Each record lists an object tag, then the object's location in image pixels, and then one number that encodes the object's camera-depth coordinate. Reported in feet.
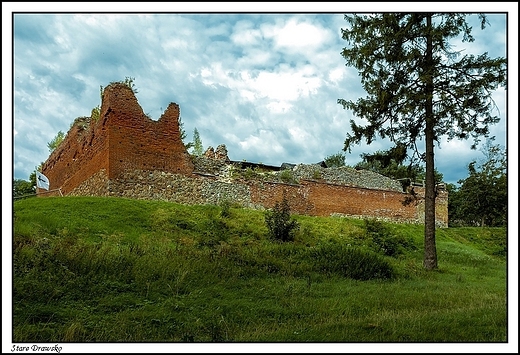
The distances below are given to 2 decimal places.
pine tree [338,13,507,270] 45.75
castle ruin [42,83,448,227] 66.18
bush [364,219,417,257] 55.72
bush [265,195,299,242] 49.98
